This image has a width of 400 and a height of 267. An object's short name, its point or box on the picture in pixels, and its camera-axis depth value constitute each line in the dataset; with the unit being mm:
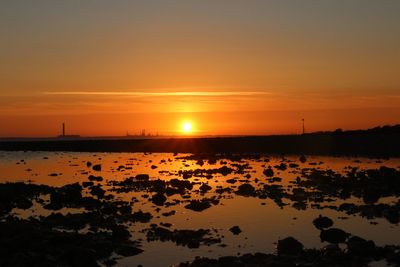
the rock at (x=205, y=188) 39534
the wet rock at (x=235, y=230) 23625
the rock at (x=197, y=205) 30578
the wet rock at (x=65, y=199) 32850
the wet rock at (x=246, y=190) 37219
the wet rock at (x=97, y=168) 65012
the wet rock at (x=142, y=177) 49812
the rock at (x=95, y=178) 50425
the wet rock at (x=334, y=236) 20920
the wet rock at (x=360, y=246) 18578
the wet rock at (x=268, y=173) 50562
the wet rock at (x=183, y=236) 21594
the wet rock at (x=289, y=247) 18838
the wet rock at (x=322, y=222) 24125
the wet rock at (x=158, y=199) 33562
